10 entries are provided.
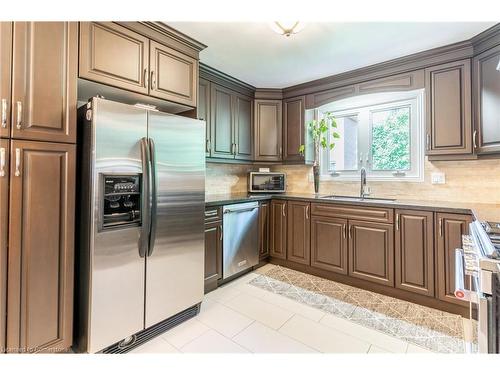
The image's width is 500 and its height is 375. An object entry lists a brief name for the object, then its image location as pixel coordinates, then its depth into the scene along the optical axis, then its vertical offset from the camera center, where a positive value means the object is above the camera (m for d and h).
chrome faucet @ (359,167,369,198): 2.96 +0.14
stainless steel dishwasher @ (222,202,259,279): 2.63 -0.52
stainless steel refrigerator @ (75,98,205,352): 1.49 -0.21
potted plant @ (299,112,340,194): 3.21 +0.79
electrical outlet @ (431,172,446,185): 2.61 +0.16
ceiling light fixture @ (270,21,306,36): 1.78 +1.24
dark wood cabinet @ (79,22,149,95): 1.59 +0.98
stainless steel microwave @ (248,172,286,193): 3.44 +0.14
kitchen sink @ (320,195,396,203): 2.85 -0.07
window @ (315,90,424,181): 2.78 +0.69
